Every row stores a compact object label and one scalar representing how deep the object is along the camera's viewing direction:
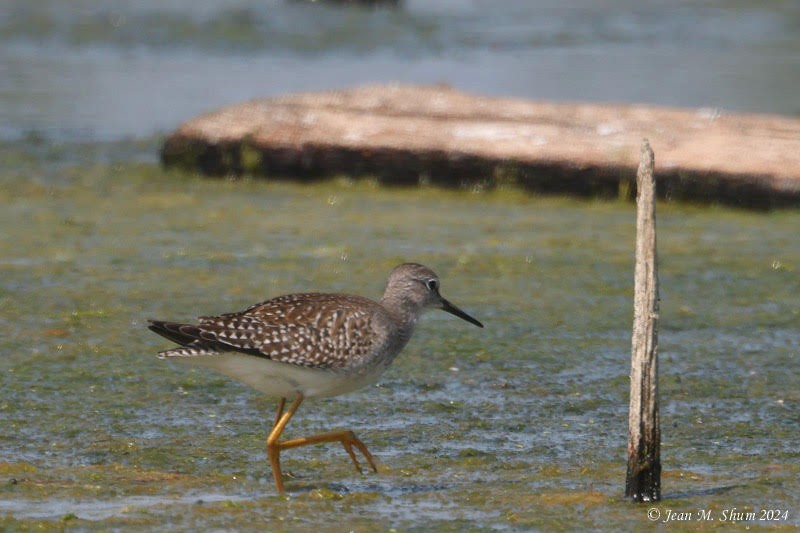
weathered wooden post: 10.71
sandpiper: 11.94
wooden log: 22.16
